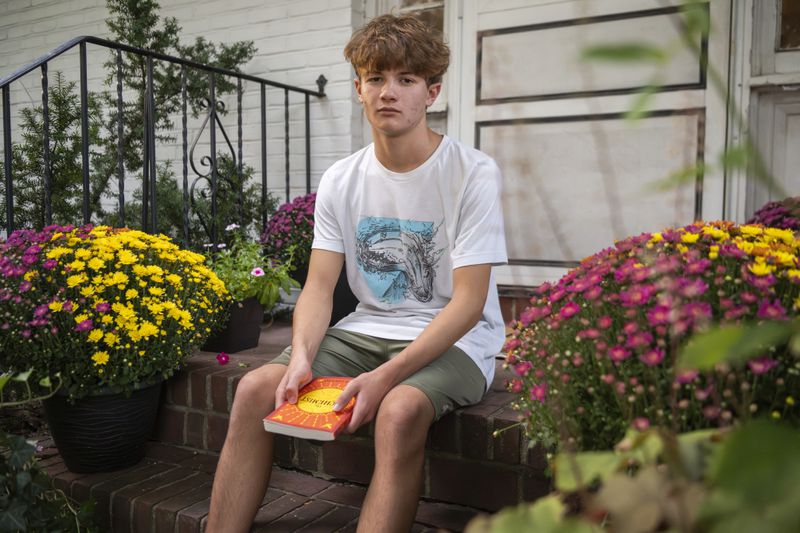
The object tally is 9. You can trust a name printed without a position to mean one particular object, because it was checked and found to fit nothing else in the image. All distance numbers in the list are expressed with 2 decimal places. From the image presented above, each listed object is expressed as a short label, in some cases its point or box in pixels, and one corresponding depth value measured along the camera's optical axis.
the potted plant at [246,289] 2.60
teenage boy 1.60
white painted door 2.81
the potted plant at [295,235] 3.09
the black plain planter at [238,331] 2.59
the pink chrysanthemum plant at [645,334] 1.05
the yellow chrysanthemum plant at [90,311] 1.92
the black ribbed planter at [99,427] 2.01
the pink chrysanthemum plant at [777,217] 1.95
